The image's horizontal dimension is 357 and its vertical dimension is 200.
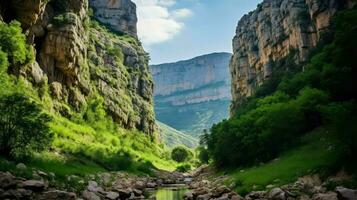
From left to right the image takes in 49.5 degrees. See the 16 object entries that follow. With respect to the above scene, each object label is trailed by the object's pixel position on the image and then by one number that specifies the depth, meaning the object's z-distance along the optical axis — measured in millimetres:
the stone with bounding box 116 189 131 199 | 39400
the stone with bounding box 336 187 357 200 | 23102
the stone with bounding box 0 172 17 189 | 25931
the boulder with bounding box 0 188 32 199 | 24588
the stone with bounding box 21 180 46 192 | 27425
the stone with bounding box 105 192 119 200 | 35466
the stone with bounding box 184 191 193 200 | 40975
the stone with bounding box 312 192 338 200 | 24725
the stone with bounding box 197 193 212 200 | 37219
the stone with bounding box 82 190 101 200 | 31969
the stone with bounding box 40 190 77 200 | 27062
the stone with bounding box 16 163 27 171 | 33272
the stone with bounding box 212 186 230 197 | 36656
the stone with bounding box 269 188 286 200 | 29484
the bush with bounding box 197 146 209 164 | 123212
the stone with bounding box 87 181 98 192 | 36588
